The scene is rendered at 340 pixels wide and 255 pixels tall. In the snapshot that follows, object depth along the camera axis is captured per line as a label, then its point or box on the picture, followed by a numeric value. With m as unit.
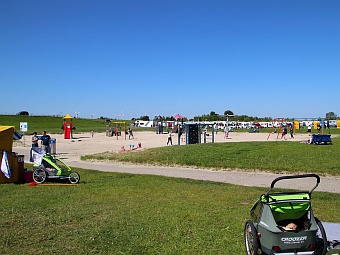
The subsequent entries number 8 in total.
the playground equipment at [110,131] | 52.53
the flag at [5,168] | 11.91
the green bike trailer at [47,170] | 12.10
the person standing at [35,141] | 20.12
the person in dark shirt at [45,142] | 21.17
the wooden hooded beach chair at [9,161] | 12.00
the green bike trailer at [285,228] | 4.51
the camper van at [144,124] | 106.00
